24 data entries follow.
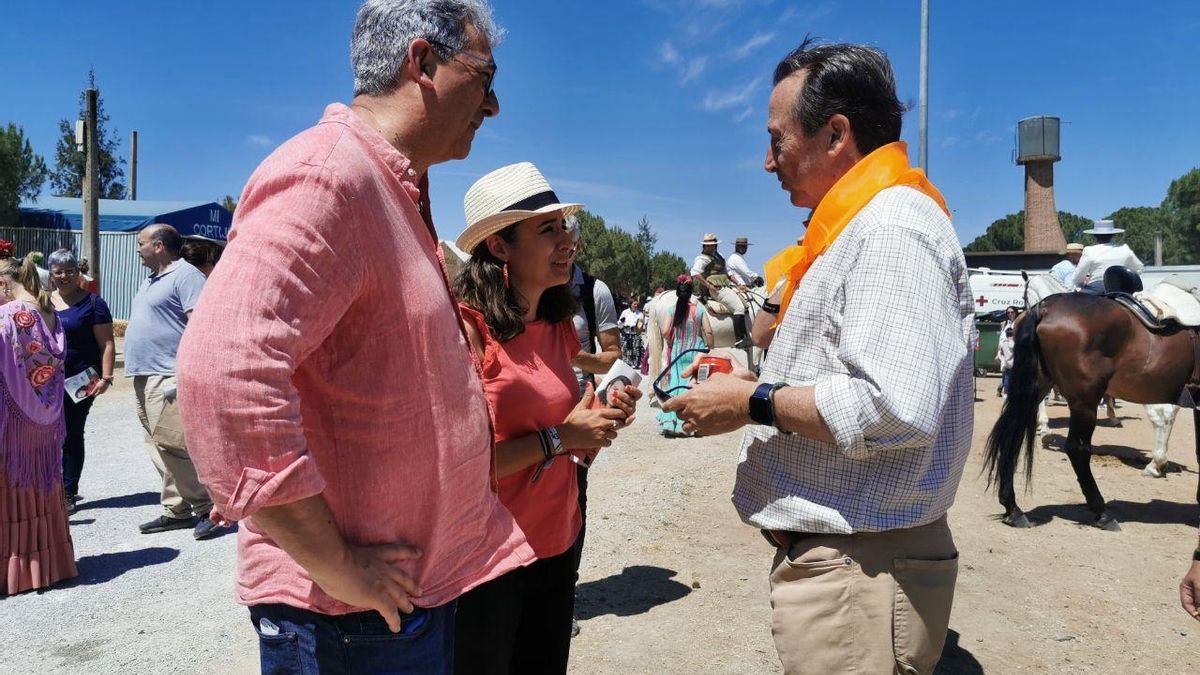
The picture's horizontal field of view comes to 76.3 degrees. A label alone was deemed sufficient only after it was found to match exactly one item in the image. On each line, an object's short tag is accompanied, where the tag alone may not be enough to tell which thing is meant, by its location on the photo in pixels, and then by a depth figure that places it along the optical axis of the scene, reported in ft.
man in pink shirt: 3.56
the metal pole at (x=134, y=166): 104.21
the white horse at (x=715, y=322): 33.17
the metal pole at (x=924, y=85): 41.55
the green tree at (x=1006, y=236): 255.70
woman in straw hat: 7.48
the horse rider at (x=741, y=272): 43.22
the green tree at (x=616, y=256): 164.45
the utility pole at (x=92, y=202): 50.26
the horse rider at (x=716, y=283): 39.68
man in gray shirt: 18.95
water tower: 156.15
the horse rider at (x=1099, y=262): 31.76
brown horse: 20.12
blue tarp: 76.48
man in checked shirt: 5.54
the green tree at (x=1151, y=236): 211.20
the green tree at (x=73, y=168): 133.59
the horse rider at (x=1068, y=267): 39.09
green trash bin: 56.08
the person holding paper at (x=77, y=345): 21.03
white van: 65.92
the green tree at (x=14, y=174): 88.79
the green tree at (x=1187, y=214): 203.92
